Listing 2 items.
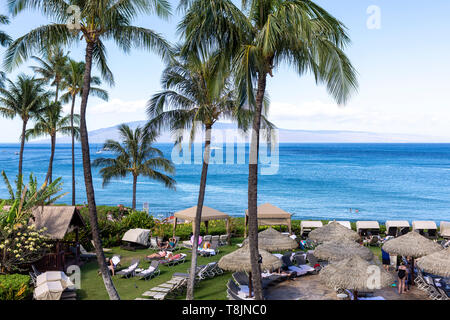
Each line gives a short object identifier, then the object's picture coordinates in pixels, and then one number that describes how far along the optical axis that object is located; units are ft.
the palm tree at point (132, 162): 103.30
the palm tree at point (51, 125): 106.83
